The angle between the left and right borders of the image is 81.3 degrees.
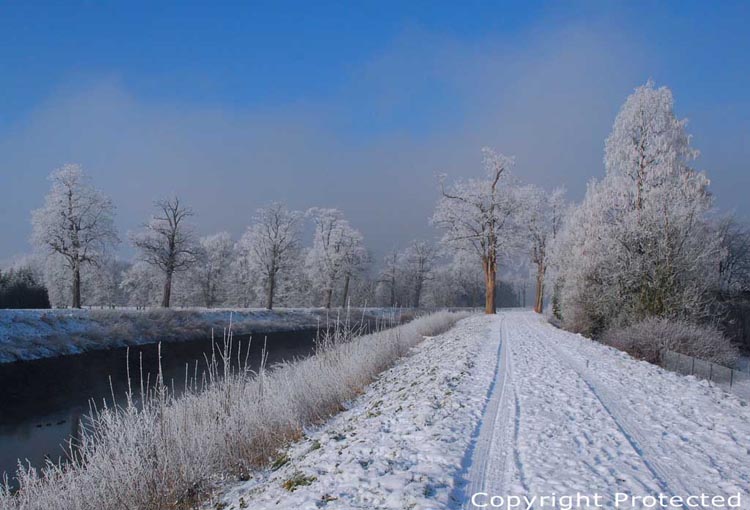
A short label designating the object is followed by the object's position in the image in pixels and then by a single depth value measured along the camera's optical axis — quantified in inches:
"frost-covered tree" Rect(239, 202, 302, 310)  1706.4
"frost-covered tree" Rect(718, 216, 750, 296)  1072.2
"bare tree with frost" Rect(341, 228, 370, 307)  1956.2
